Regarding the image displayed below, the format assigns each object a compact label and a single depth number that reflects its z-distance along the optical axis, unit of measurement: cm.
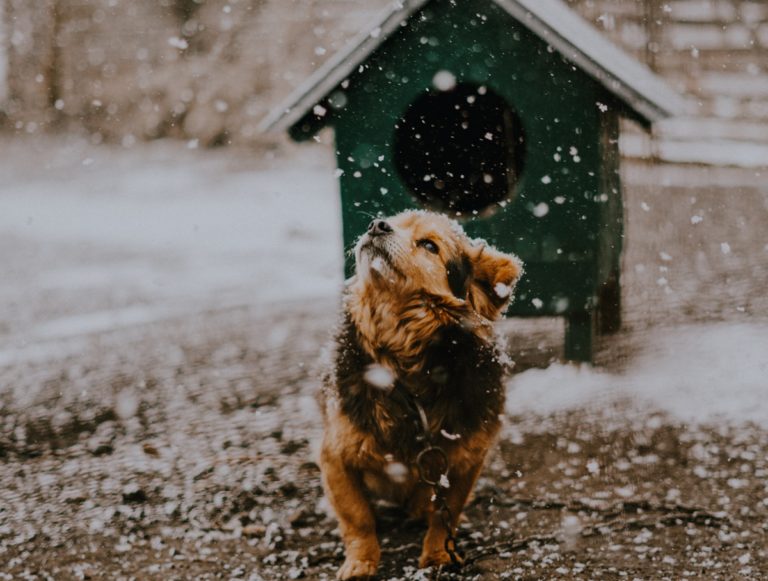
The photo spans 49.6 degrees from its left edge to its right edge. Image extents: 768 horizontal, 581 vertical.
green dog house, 332
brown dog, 258
